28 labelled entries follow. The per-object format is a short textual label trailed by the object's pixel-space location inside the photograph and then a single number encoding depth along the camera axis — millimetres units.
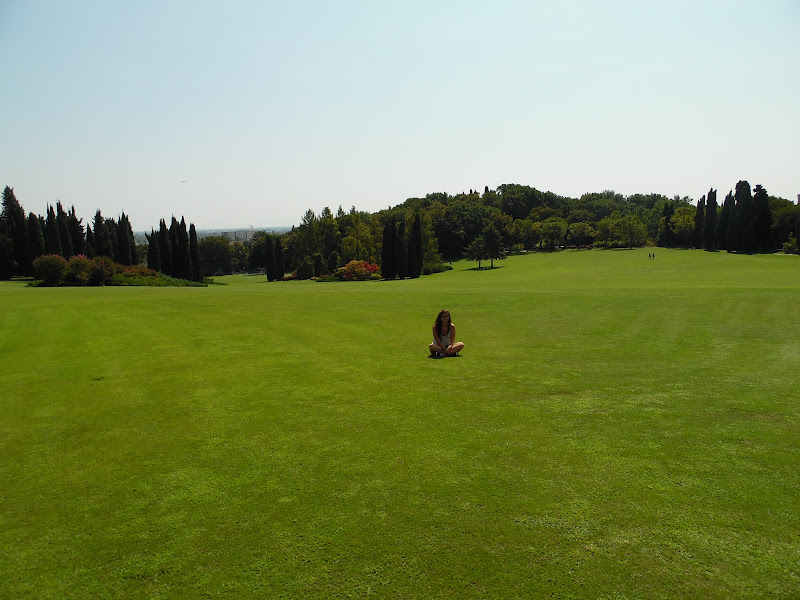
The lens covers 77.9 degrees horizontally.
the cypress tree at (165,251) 71150
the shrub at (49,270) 44906
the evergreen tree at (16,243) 65550
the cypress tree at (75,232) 73406
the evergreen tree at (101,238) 74750
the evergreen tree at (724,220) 84275
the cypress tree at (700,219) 95500
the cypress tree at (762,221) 76188
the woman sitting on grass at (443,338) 14203
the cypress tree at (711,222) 89125
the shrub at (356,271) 76875
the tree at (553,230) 115125
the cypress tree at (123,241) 73938
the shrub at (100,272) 47003
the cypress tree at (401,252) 74000
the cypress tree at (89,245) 70688
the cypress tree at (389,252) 74562
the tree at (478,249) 84750
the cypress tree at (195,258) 74912
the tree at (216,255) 138500
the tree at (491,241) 84000
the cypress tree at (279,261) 88750
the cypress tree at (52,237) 65750
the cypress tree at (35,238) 64125
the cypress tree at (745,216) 77438
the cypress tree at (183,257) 72312
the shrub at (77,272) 45844
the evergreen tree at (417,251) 74812
